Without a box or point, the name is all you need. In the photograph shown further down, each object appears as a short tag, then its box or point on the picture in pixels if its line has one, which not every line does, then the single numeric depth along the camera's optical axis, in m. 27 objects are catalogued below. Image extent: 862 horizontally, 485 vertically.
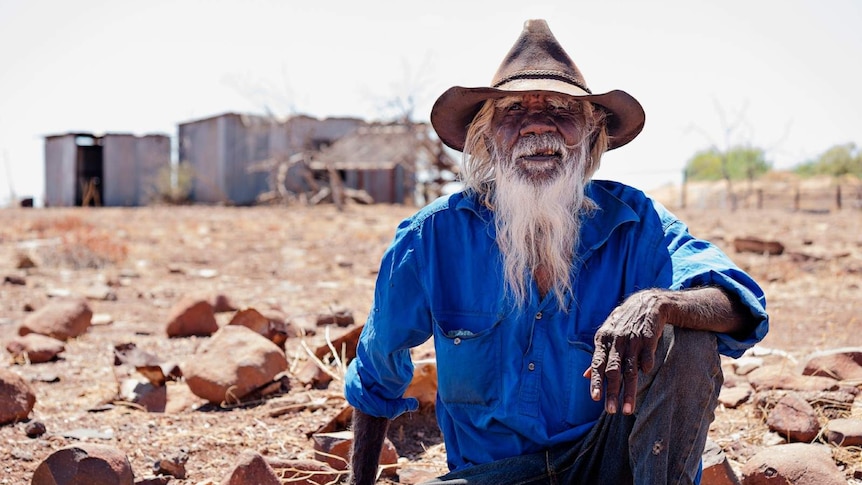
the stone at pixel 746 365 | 4.05
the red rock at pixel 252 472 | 2.54
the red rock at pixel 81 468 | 2.52
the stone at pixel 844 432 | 2.88
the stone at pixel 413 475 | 2.96
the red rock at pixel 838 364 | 3.47
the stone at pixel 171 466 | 2.94
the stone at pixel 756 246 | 9.30
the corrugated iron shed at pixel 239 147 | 23.95
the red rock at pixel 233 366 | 3.73
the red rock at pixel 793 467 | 2.55
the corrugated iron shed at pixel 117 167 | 25.34
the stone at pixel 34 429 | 3.28
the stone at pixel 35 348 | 4.62
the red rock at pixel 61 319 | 5.16
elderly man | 1.91
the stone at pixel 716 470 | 2.48
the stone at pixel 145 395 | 3.81
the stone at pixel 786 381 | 3.36
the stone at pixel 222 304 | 6.07
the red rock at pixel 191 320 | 5.34
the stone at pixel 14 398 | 3.36
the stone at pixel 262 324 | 4.46
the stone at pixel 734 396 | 3.47
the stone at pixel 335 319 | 5.30
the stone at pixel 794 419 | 3.01
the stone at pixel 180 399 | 3.78
